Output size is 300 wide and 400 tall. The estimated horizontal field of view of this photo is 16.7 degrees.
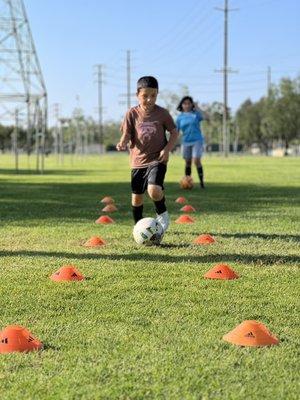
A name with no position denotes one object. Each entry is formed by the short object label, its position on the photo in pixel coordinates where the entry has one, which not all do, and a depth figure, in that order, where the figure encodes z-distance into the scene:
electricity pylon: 32.95
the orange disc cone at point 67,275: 8.20
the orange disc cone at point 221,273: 8.34
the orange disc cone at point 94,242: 11.17
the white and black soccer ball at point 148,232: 11.02
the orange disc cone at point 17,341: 5.46
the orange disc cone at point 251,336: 5.64
